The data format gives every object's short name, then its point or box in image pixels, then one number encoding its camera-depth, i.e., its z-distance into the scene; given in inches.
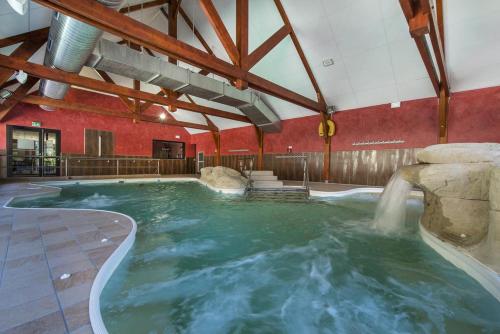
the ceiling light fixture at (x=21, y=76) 166.7
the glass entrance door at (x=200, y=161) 496.7
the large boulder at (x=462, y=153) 78.1
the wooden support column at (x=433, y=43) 110.7
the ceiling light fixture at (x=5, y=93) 226.7
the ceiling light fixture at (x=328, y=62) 228.4
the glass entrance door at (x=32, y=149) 318.7
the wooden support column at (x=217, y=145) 454.3
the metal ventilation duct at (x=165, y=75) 155.8
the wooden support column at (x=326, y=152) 292.0
